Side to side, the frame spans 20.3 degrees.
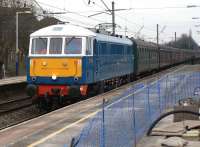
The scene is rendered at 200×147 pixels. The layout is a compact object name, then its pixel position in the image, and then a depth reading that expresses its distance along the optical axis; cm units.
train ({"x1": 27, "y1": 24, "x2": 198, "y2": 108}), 2135
